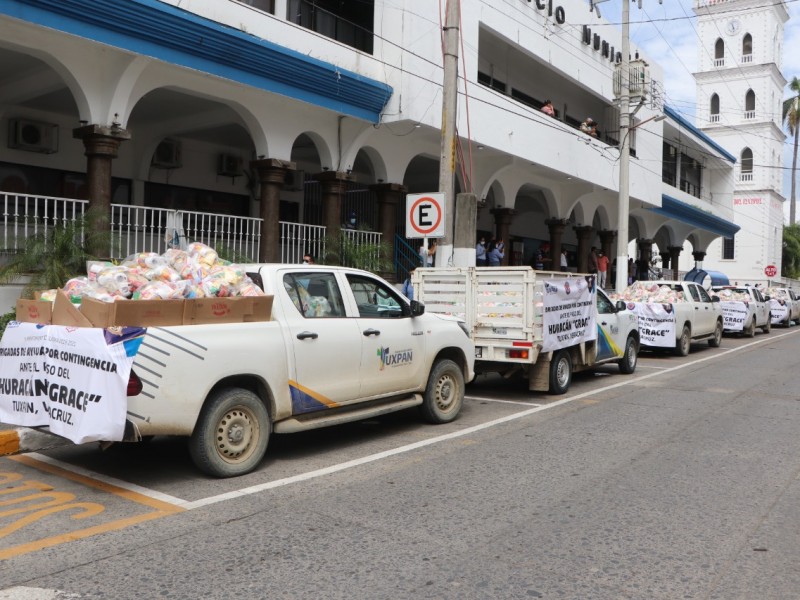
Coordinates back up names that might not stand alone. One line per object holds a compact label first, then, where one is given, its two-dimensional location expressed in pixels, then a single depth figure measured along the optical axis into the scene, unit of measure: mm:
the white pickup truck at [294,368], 5543
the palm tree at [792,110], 61344
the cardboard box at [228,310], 5859
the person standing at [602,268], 28078
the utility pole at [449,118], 13055
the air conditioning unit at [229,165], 18875
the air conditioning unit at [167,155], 17500
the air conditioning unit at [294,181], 20328
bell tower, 55406
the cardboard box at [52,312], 5695
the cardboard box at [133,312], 5426
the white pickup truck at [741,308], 22969
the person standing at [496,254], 21812
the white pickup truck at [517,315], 10062
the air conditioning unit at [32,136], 14922
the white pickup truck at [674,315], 16438
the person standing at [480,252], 21484
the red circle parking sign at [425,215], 12359
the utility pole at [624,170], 22828
